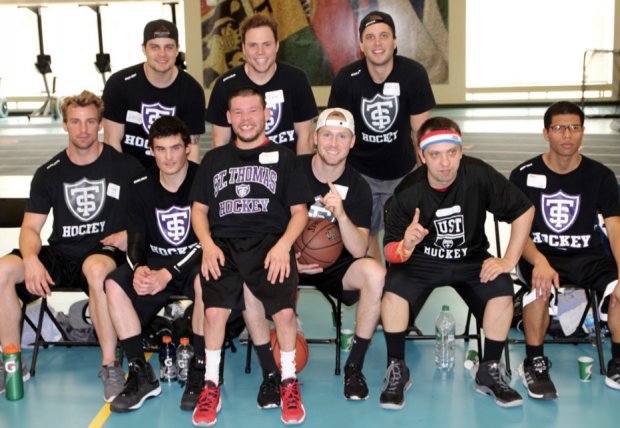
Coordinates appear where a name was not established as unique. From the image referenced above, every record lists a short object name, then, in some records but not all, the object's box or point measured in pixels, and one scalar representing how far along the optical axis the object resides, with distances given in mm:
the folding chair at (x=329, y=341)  3944
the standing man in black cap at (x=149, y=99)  4598
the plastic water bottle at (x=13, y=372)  3584
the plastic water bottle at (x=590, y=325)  4449
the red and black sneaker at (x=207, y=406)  3270
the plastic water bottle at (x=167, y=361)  3871
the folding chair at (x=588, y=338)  3840
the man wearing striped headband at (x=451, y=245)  3545
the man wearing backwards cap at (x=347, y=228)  3678
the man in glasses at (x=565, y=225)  3709
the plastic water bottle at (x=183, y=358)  3830
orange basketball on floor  3740
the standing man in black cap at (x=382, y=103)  4414
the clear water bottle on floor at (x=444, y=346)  3990
